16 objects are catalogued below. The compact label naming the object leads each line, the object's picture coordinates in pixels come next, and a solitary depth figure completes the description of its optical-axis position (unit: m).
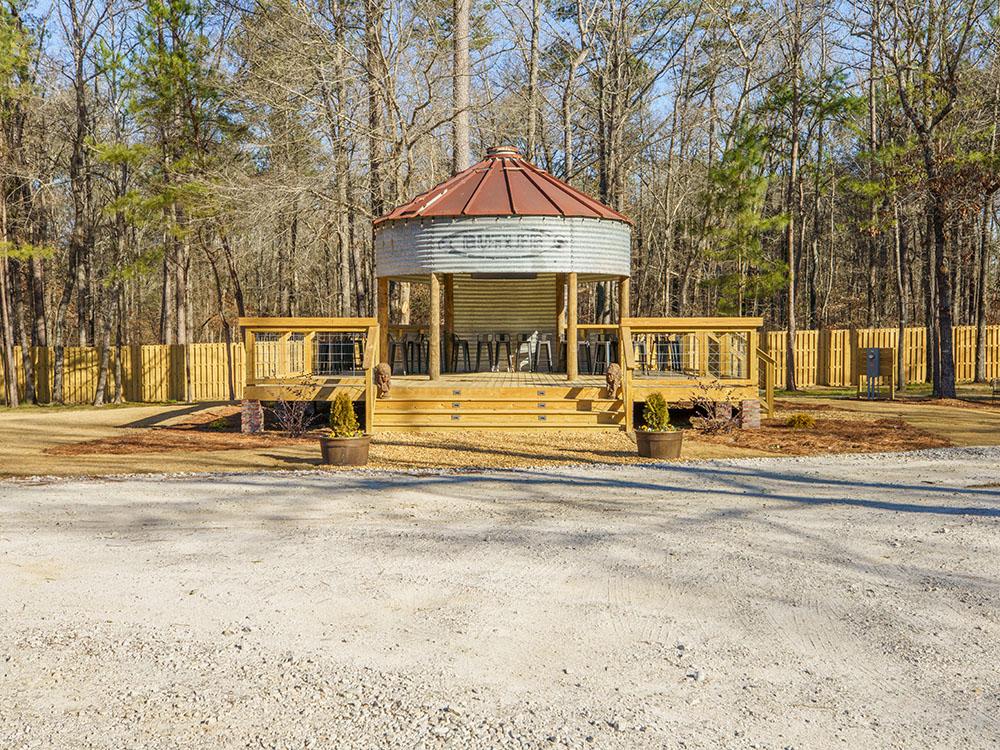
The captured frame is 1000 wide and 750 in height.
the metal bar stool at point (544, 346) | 19.58
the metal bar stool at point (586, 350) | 18.70
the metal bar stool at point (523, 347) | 19.29
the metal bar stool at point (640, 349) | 18.42
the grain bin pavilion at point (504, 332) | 14.28
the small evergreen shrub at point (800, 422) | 15.16
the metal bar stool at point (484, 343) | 18.98
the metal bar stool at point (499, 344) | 18.91
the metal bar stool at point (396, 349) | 18.70
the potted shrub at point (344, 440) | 11.43
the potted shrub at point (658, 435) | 11.98
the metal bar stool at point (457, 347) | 19.30
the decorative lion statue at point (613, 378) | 14.01
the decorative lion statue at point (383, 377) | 14.25
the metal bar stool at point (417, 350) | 19.20
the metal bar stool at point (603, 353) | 17.61
